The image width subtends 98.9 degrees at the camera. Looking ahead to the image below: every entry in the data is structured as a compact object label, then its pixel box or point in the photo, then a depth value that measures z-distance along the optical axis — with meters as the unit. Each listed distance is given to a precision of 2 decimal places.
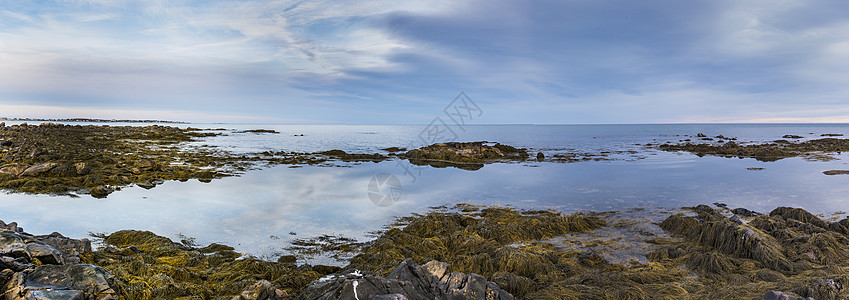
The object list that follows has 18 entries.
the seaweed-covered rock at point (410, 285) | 3.74
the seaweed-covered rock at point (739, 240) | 6.00
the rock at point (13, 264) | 4.04
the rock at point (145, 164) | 15.98
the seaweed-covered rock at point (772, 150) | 26.73
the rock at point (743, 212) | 9.56
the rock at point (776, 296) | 3.83
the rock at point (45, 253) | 4.54
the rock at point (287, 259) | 6.28
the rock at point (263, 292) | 4.12
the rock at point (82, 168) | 14.30
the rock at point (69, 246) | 5.11
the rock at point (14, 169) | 13.43
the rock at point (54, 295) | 3.62
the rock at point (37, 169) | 13.52
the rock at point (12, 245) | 4.41
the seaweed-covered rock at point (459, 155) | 24.59
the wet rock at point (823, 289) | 4.05
